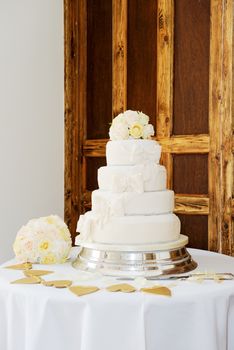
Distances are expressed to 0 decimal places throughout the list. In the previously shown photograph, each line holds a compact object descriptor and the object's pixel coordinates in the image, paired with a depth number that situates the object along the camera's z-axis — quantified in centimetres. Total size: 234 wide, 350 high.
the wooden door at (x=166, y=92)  293
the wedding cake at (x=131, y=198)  182
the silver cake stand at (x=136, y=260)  177
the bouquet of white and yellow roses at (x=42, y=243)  197
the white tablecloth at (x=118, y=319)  149
